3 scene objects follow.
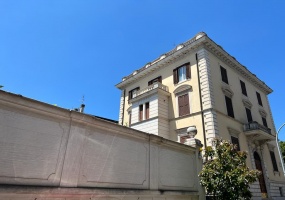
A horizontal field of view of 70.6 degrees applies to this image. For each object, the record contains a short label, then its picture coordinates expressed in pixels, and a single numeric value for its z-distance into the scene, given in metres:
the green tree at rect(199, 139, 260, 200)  8.77
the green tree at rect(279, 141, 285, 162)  35.45
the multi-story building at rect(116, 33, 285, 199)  17.17
